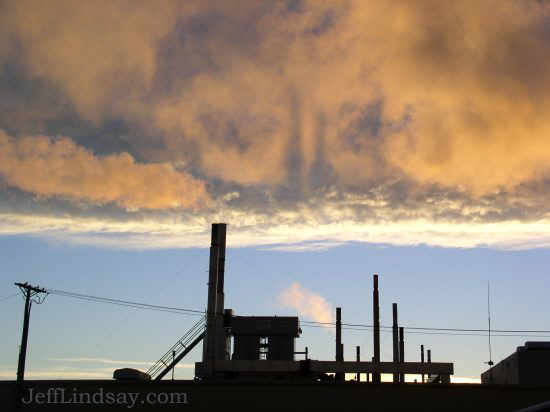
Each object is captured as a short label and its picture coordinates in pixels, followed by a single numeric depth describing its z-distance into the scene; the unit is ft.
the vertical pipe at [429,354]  263.90
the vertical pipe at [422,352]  255.50
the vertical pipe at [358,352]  251.80
